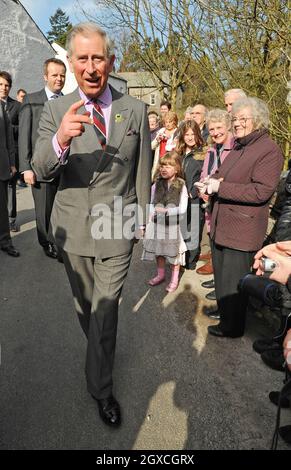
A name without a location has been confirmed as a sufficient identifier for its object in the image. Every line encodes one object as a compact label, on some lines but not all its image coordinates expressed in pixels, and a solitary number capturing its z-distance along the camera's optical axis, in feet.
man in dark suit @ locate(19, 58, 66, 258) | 12.86
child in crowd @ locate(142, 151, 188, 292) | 12.29
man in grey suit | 5.90
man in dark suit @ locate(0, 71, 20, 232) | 16.56
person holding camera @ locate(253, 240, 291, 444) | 5.23
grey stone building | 48.96
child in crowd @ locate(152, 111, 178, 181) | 17.04
